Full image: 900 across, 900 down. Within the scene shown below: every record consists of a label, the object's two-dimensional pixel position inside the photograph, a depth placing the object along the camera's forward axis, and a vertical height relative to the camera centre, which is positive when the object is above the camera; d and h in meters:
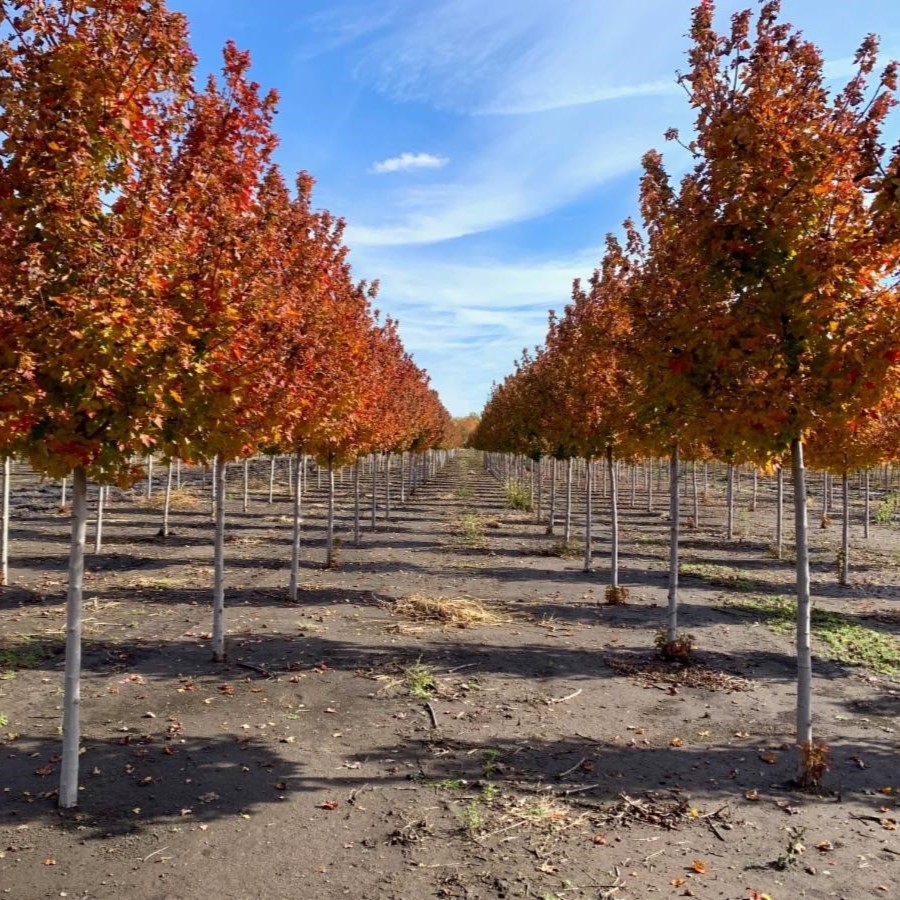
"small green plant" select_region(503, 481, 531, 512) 32.12 -1.73
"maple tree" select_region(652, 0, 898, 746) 5.74 +1.80
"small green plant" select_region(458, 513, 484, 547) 21.83 -2.43
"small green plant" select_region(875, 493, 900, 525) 28.76 -2.01
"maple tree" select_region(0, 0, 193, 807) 4.70 +1.54
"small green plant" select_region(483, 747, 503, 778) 6.23 -2.77
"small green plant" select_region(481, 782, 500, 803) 5.72 -2.76
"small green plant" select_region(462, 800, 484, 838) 5.20 -2.75
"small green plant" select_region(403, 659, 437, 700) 8.11 -2.71
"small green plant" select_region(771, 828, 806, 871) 4.86 -2.79
